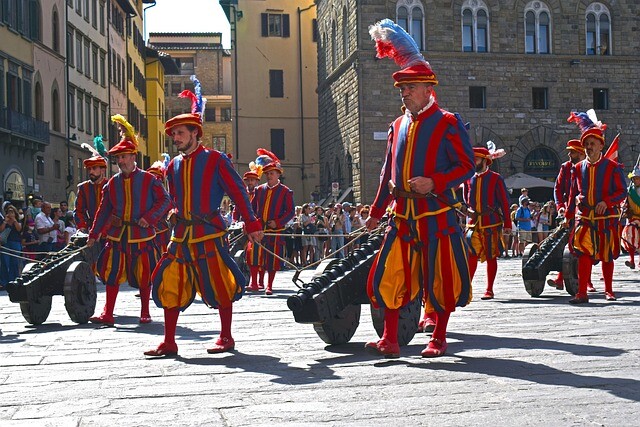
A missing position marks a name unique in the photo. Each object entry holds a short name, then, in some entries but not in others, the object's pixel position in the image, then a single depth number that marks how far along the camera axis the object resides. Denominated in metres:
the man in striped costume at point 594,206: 11.63
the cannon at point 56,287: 10.81
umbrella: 37.03
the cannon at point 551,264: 12.59
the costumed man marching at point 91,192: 12.62
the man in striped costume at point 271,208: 15.48
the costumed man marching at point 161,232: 14.37
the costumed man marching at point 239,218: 16.00
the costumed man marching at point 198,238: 8.16
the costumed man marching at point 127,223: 10.69
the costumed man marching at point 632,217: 17.56
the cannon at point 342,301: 7.70
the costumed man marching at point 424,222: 7.36
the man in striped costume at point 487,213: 12.80
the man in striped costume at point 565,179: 12.53
